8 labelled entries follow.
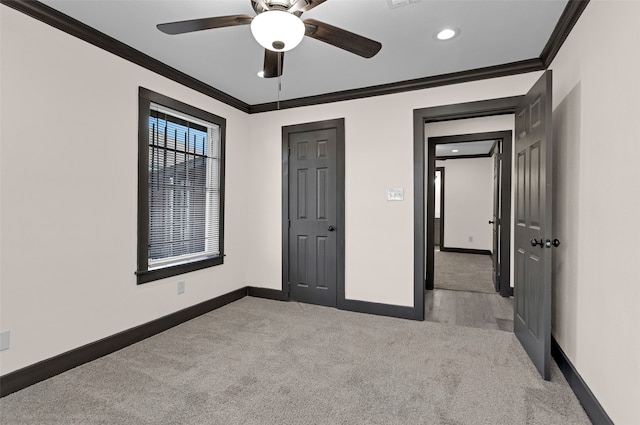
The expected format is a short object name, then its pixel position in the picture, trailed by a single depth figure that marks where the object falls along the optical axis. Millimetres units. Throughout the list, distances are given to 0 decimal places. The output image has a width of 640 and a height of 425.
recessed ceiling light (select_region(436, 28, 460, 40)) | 2494
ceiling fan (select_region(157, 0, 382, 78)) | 1640
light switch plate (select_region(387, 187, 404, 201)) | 3600
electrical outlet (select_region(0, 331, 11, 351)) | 2082
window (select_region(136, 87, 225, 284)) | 3023
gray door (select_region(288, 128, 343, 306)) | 3992
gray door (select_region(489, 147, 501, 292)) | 4809
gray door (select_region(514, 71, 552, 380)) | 2260
